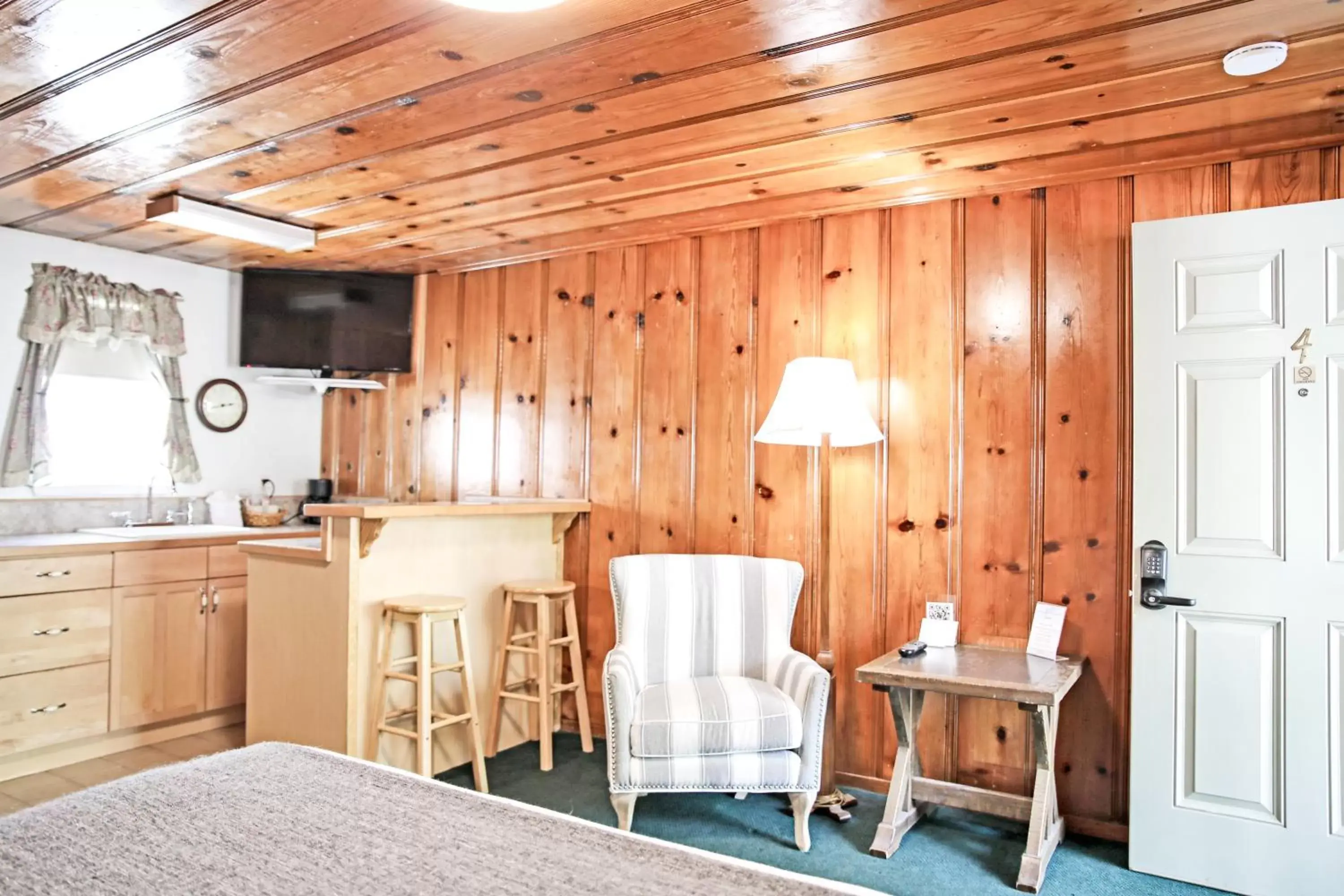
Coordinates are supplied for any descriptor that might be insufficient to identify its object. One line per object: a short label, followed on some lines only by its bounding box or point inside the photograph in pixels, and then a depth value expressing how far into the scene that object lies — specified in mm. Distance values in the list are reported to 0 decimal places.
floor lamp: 3314
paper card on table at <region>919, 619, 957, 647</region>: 3312
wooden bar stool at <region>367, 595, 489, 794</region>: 3281
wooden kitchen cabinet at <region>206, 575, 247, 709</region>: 4273
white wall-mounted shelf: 4980
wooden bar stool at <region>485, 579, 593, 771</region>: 3803
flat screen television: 4914
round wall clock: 4902
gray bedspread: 1216
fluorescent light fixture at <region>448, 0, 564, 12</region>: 1923
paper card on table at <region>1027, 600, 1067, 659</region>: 3115
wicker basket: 4859
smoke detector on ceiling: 2205
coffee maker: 5270
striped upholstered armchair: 2945
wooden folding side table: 2732
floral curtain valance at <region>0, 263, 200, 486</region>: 4199
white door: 2631
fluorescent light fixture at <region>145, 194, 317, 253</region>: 3613
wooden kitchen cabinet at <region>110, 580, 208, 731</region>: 3941
